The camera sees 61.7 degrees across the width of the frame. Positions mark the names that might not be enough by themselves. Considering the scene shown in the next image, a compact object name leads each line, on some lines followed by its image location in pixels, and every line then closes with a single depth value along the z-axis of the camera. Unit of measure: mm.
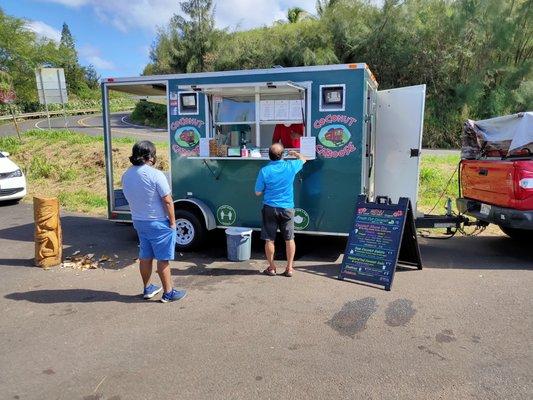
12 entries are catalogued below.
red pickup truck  5793
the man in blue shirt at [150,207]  4664
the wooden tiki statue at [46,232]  6215
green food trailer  6238
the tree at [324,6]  27950
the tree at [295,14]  32406
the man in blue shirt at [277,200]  5691
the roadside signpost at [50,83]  16766
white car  11062
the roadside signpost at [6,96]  21377
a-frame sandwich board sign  5469
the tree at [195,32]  36250
